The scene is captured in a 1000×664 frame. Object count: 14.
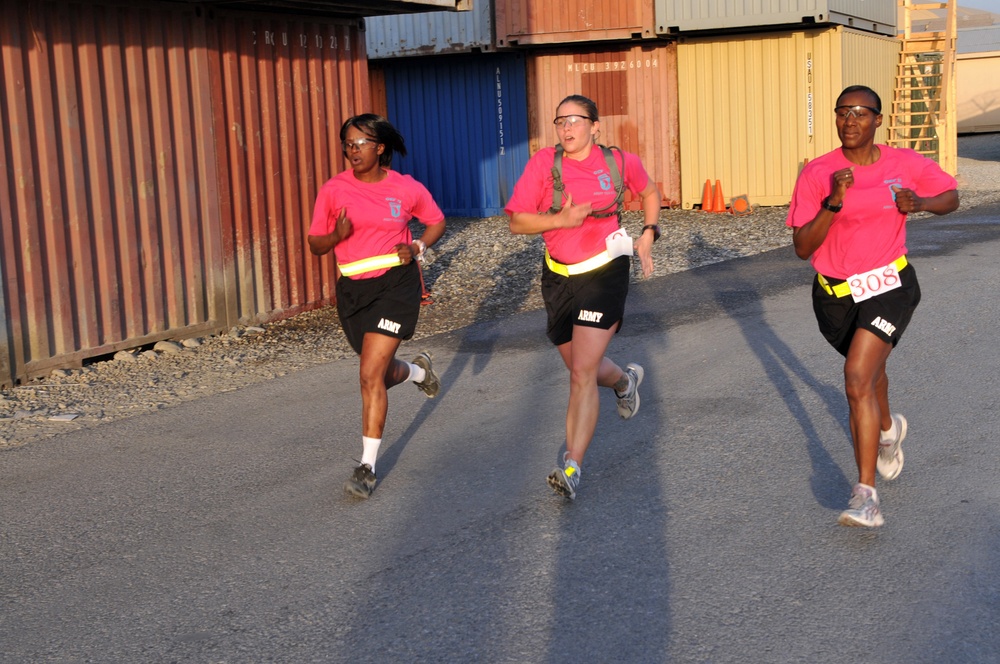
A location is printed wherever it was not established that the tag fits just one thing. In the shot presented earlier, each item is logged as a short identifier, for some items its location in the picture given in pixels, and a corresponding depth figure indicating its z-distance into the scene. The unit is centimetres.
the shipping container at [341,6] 1102
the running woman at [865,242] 519
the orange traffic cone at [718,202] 2073
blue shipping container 2186
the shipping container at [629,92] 2108
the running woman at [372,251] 611
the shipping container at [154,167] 898
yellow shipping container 2028
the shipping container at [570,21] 2009
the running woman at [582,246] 573
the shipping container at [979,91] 4197
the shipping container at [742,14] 1916
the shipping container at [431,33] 2061
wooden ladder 2388
